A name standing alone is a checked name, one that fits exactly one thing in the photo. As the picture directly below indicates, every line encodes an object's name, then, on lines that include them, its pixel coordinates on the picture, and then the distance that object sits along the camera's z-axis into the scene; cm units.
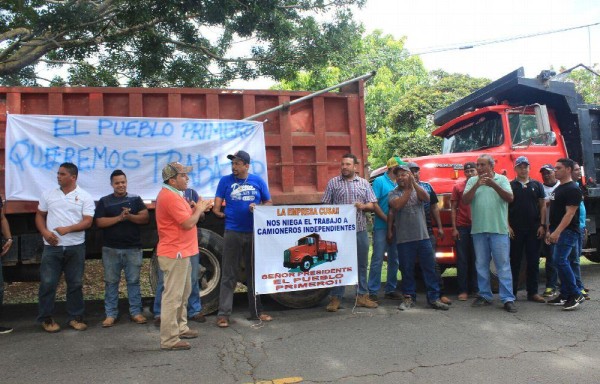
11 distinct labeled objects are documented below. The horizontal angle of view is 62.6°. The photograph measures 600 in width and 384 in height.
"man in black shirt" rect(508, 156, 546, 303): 621
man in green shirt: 586
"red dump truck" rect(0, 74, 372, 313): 550
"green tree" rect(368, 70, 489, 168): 1852
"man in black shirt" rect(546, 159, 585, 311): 584
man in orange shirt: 447
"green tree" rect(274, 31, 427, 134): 1261
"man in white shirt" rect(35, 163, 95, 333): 511
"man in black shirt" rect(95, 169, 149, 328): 534
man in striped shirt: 593
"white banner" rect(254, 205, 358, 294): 551
